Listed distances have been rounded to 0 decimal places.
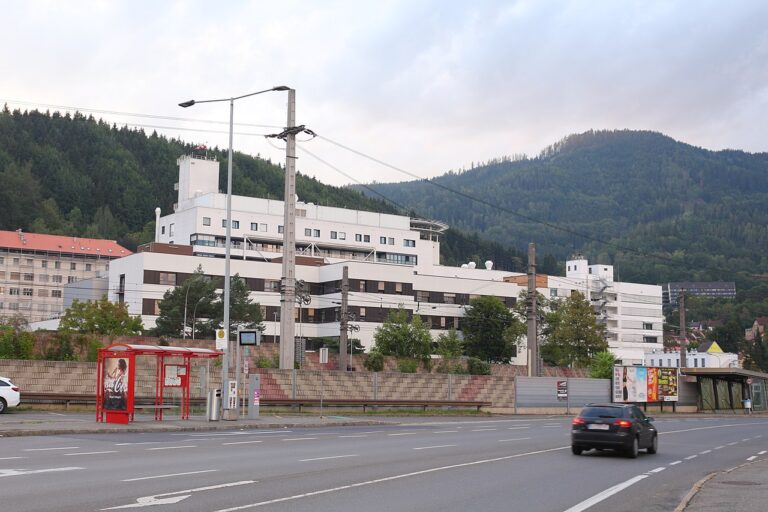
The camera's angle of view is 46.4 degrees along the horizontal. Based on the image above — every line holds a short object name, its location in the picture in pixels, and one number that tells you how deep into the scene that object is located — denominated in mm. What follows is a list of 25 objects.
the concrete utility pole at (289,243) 38250
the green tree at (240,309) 83688
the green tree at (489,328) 102125
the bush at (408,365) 67131
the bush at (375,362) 71188
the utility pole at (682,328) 72588
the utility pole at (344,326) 60719
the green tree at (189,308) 81444
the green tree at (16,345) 43500
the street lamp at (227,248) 33062
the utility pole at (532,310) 51375
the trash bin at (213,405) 32219
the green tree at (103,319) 79438
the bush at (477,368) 68250
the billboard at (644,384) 62531
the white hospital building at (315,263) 93625
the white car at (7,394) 33656
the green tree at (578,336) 94000
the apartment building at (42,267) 143750
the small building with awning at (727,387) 70938
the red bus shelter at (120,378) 28688
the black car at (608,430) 22750
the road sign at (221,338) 32603
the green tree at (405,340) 85000
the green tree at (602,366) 68938
